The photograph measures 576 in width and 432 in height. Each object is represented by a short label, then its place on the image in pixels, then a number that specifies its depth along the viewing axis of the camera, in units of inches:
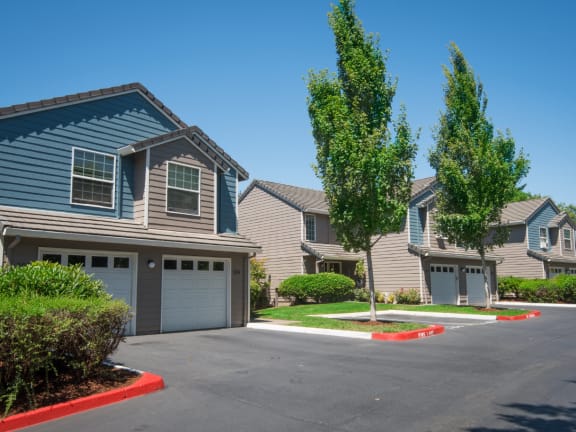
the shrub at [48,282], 299.7
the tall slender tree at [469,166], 908.0
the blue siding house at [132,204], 499.8
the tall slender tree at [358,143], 644.1
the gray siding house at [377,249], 1116.5
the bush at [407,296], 1083.9
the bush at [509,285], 1346.2
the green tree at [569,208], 3371.8
